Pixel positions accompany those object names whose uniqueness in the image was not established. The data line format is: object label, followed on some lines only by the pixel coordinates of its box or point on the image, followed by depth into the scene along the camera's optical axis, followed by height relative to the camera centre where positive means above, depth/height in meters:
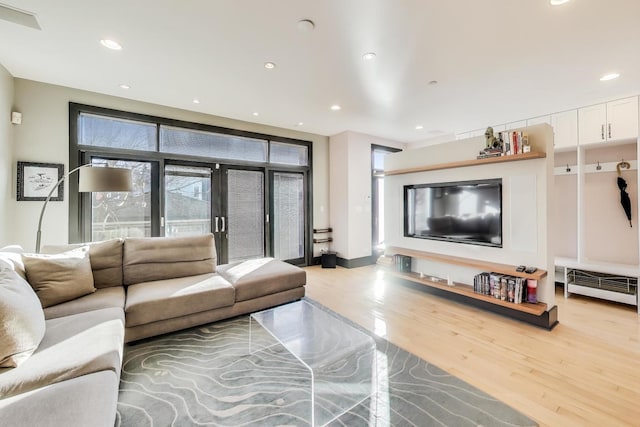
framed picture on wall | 3.13 +0.45
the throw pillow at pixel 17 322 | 1.36 -0.58
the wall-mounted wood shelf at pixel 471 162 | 2.88 +0.64
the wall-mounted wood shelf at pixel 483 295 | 2.79 -0.99
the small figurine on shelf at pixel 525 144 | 2.92 +0.76
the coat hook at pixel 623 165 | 3.61 +0.63
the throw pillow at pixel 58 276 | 2.15 -0.50
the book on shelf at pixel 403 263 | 4.21 -0.78
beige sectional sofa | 1.15 -0.75
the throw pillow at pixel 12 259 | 1.90 -0.31
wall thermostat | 3.02 +1.14
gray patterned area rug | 1.63 -1.23
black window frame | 3.44 +0.91
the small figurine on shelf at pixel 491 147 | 3.19 +0.80
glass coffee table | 1.78 -1.02
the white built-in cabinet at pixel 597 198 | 3.41 +0.19
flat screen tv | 3.33 +0.03
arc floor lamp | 2.57 +0.37
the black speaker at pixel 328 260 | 5.42 -0.92
